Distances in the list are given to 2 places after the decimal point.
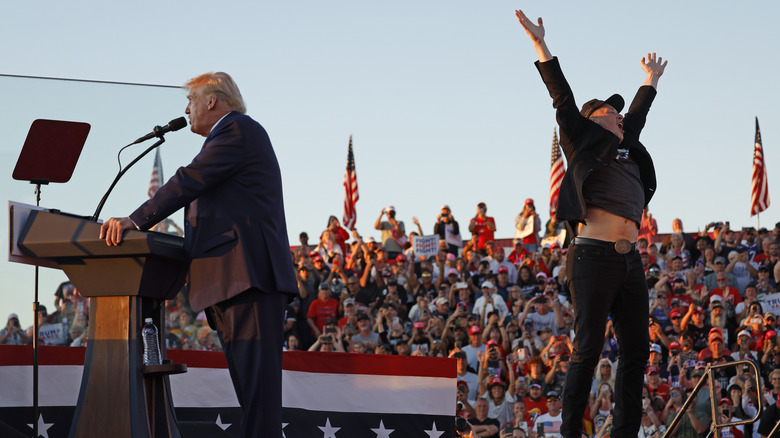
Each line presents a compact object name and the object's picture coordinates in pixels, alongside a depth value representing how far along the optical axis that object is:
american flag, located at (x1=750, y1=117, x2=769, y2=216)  22.41
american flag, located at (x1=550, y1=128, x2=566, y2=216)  22.50
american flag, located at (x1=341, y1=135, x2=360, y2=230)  24.59
